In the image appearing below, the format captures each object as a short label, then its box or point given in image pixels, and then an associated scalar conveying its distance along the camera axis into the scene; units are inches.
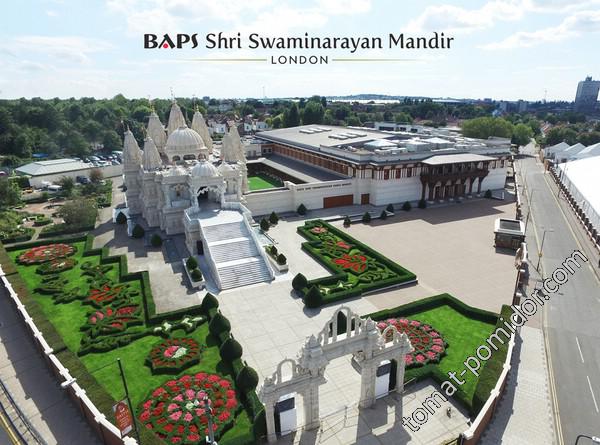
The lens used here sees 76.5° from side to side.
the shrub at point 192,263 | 1403.8
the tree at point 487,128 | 3826.3
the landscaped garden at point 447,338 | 829.2
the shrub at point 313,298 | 1192.2
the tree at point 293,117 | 5301.2
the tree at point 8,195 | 2221.9
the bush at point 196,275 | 1353.3
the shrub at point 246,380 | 829.2
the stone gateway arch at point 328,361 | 716.0
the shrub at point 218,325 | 1037.8
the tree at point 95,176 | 2790.4
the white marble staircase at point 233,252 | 1384.1
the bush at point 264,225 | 1854.1
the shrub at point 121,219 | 1985.7
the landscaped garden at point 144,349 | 782.5
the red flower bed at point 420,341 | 939.3
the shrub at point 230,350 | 930.7
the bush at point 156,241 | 1664.6
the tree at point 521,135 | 4394.4
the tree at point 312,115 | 5260.8
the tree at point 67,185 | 2568.9
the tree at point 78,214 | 1894.7
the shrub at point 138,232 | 1769.1
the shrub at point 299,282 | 1285.7
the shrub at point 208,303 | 1157.1
